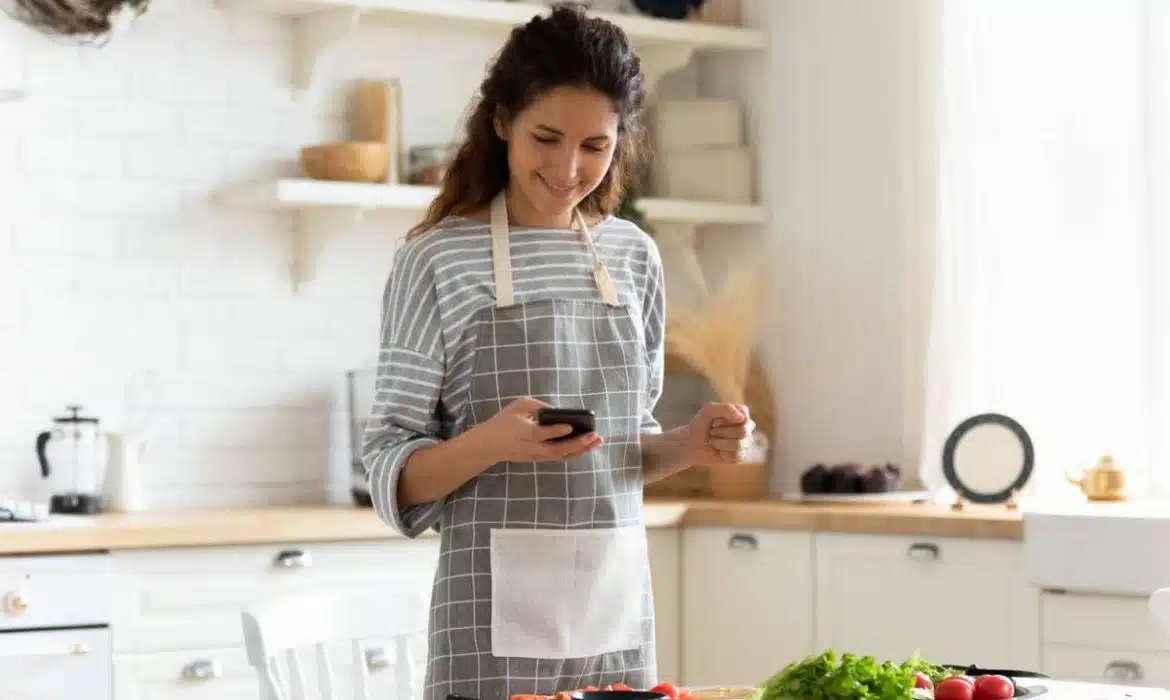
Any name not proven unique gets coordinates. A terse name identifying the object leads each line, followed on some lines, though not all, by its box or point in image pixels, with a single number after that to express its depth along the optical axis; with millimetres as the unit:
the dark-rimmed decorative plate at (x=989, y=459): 3865
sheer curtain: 3844
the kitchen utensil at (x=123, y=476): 3809
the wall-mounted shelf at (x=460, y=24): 4023
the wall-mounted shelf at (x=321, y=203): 3877
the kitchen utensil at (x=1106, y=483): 3664
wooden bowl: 3977
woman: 2131
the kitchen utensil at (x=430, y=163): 4137
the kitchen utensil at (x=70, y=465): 3703
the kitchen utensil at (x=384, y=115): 4148
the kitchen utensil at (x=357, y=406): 4004
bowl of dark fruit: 3932
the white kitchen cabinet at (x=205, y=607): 3305
